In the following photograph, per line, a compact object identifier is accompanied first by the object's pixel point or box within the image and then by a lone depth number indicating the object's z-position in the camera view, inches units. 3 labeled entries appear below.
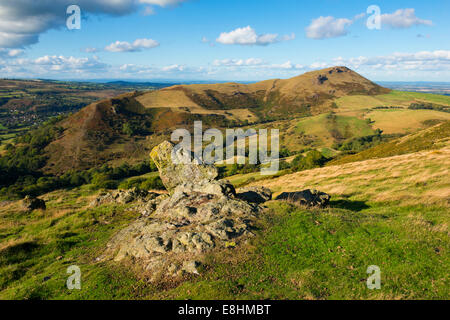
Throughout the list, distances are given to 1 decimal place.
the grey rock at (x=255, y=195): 913.5
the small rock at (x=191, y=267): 487.2
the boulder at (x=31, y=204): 1127.3
